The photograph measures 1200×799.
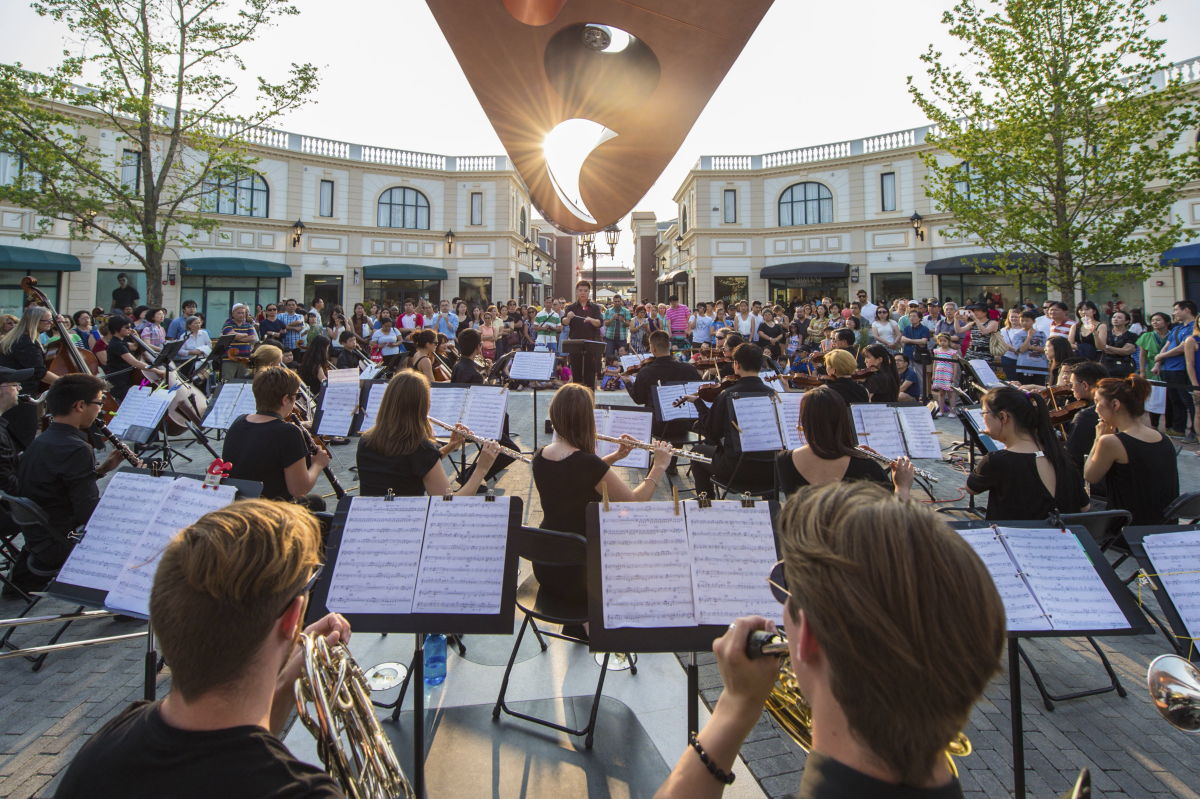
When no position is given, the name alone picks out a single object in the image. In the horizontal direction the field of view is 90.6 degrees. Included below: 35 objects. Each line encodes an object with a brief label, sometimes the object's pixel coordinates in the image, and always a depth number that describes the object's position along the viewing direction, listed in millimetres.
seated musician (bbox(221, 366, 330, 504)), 3578
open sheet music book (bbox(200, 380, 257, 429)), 6098
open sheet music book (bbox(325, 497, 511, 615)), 2066
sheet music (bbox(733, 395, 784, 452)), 4820
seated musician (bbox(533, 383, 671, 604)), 3064
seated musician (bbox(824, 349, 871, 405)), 5773
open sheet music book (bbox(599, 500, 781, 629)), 1885
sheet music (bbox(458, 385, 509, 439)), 5078
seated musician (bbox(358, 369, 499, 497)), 3441
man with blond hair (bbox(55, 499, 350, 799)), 1049
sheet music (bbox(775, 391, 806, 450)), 4945
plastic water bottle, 3062
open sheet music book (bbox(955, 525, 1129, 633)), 1952
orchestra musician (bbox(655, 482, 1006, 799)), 849
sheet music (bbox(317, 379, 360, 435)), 5488
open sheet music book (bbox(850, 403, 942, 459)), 4742
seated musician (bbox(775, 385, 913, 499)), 3674
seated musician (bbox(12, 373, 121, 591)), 3434
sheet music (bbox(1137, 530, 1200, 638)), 2004
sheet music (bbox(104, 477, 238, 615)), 2170
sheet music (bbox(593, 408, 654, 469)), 4735
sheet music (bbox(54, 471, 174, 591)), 2260
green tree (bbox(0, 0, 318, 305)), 14555
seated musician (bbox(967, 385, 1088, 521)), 3371
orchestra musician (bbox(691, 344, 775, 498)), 4902
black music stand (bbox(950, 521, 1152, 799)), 1914
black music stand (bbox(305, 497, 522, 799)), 2020
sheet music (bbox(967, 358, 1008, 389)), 7508
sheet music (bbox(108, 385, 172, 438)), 5673
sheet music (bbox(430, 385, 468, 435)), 5172
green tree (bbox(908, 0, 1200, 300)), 12469
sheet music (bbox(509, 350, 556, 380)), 7094
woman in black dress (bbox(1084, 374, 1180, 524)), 3604
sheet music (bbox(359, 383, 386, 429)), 5488
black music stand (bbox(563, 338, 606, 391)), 9875
